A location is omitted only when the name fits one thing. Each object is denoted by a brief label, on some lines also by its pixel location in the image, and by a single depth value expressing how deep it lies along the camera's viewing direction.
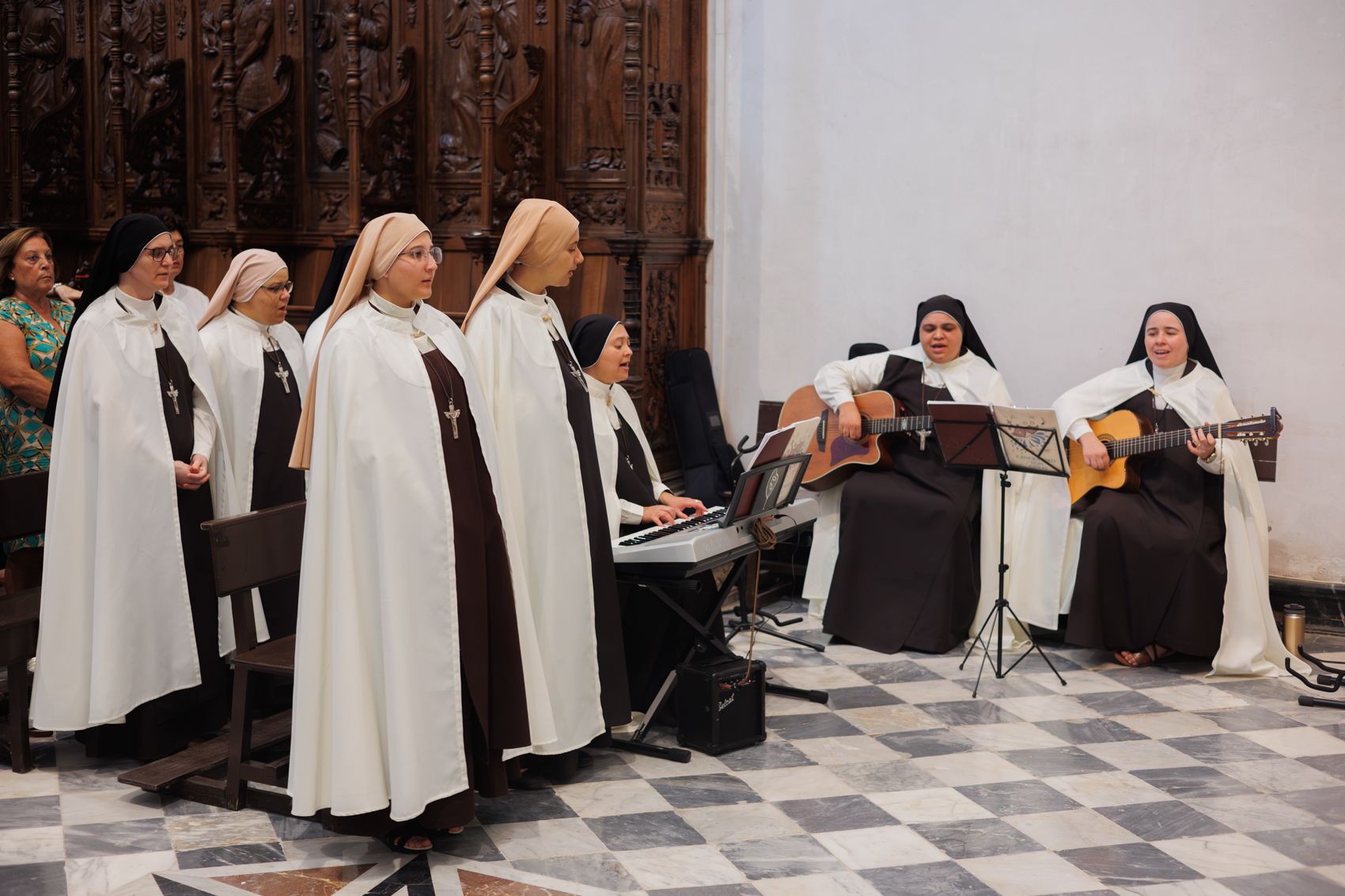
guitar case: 8.38
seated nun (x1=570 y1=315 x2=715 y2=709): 5.62
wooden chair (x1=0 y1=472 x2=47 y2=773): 5.09
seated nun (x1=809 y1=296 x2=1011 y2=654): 7.04
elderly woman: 6.11
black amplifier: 5.38
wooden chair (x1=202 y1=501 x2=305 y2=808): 4.62
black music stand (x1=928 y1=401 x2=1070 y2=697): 6.21
